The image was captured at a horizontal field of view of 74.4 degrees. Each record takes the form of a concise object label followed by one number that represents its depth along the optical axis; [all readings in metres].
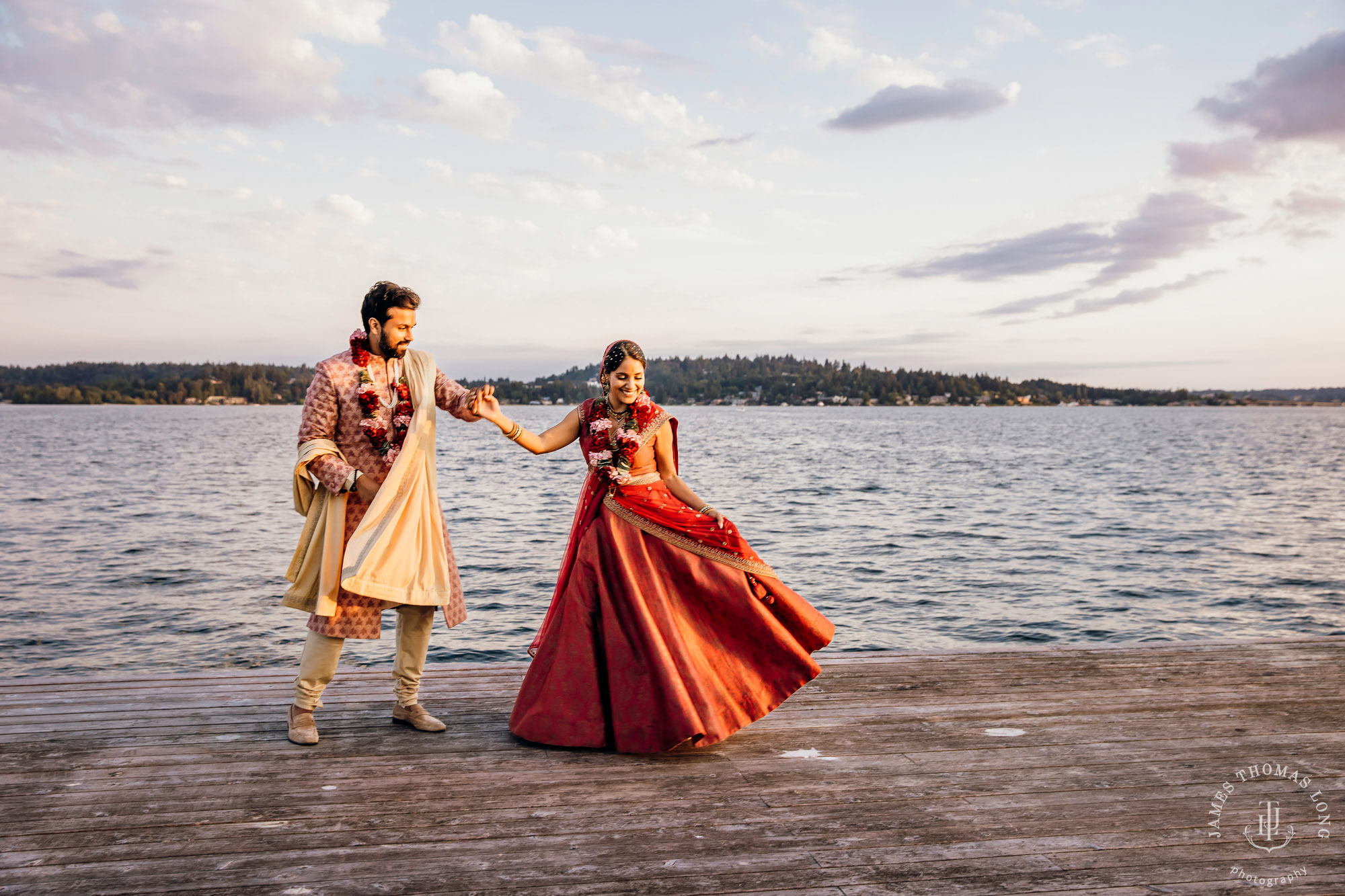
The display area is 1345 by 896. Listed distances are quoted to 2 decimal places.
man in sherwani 4.18
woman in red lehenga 4.14
